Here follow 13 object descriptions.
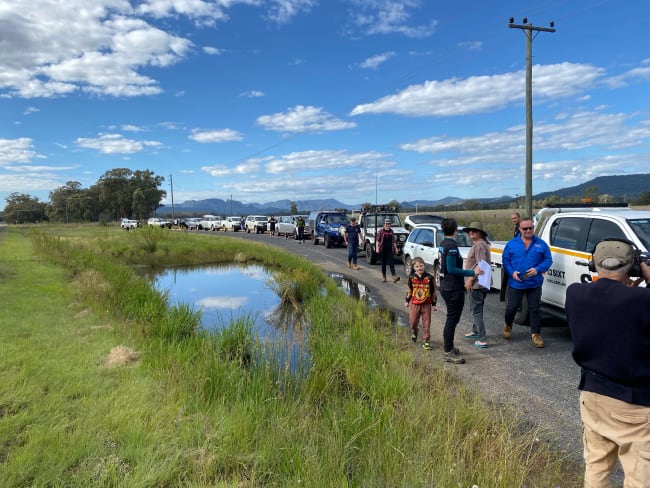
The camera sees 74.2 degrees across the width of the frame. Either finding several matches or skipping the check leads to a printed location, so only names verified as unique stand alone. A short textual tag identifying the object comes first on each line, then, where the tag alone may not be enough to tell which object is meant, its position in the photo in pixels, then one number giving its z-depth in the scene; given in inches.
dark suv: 982.4
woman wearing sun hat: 259.0
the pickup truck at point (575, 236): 236.4
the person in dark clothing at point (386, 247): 486.0
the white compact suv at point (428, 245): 442.3
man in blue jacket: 247.4
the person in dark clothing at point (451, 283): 233.8
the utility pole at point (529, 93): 642.8
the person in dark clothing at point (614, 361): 89.7
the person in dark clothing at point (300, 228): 1212.2
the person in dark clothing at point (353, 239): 604.4
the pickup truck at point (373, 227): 677.9
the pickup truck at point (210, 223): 2241.9
